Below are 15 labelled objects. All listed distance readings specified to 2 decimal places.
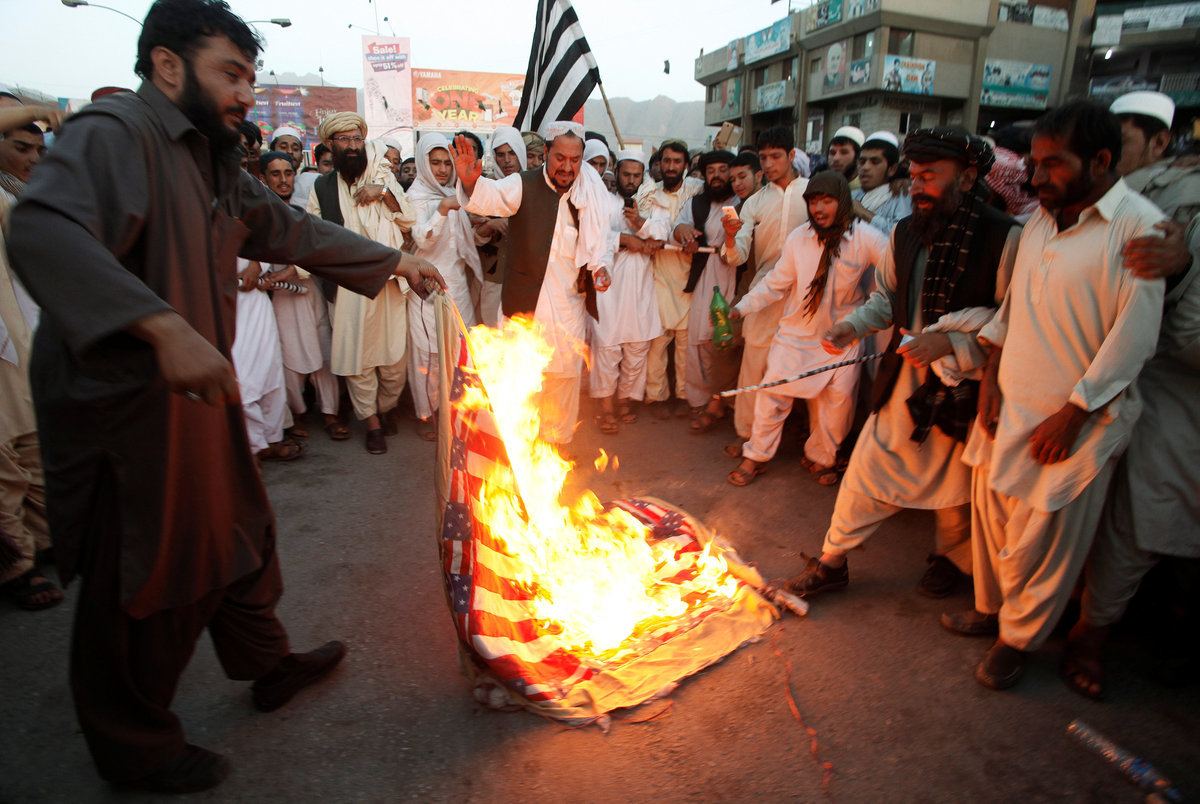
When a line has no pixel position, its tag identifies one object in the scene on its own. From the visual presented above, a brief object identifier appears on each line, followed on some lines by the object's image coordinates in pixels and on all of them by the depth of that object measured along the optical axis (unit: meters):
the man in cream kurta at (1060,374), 2.38
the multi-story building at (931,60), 27.92
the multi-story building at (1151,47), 26.14
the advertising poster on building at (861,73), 27.95
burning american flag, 2.62
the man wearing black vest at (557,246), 4.97
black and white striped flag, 6.12
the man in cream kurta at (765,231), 5.18
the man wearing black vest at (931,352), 2.96
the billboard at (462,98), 33.34
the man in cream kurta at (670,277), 6.16
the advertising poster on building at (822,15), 29.55
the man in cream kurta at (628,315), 5.89
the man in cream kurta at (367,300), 5.42
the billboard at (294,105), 37.94
